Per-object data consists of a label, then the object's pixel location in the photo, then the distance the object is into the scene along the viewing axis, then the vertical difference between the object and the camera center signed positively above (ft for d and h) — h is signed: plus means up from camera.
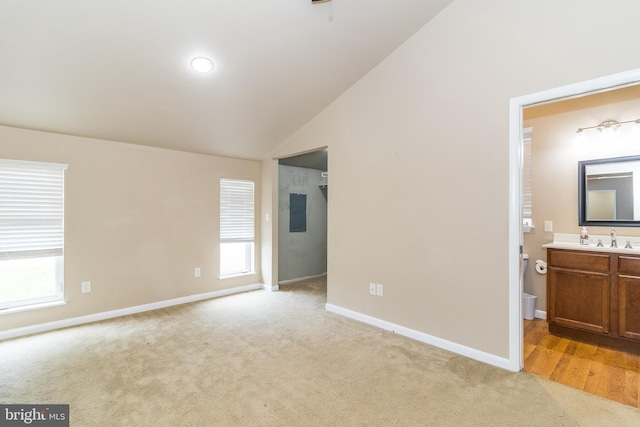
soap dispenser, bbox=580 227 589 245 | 10.73 -0.80
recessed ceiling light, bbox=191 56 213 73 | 9.00 +4.65
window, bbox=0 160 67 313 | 10.18 -0.63
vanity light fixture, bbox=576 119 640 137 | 10.10 +3.10
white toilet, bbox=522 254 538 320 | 11.99 -3.67
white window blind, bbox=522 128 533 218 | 12.27 +1.53
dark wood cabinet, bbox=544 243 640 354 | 8.92 -2.55
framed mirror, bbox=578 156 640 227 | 10.03 +0.82
